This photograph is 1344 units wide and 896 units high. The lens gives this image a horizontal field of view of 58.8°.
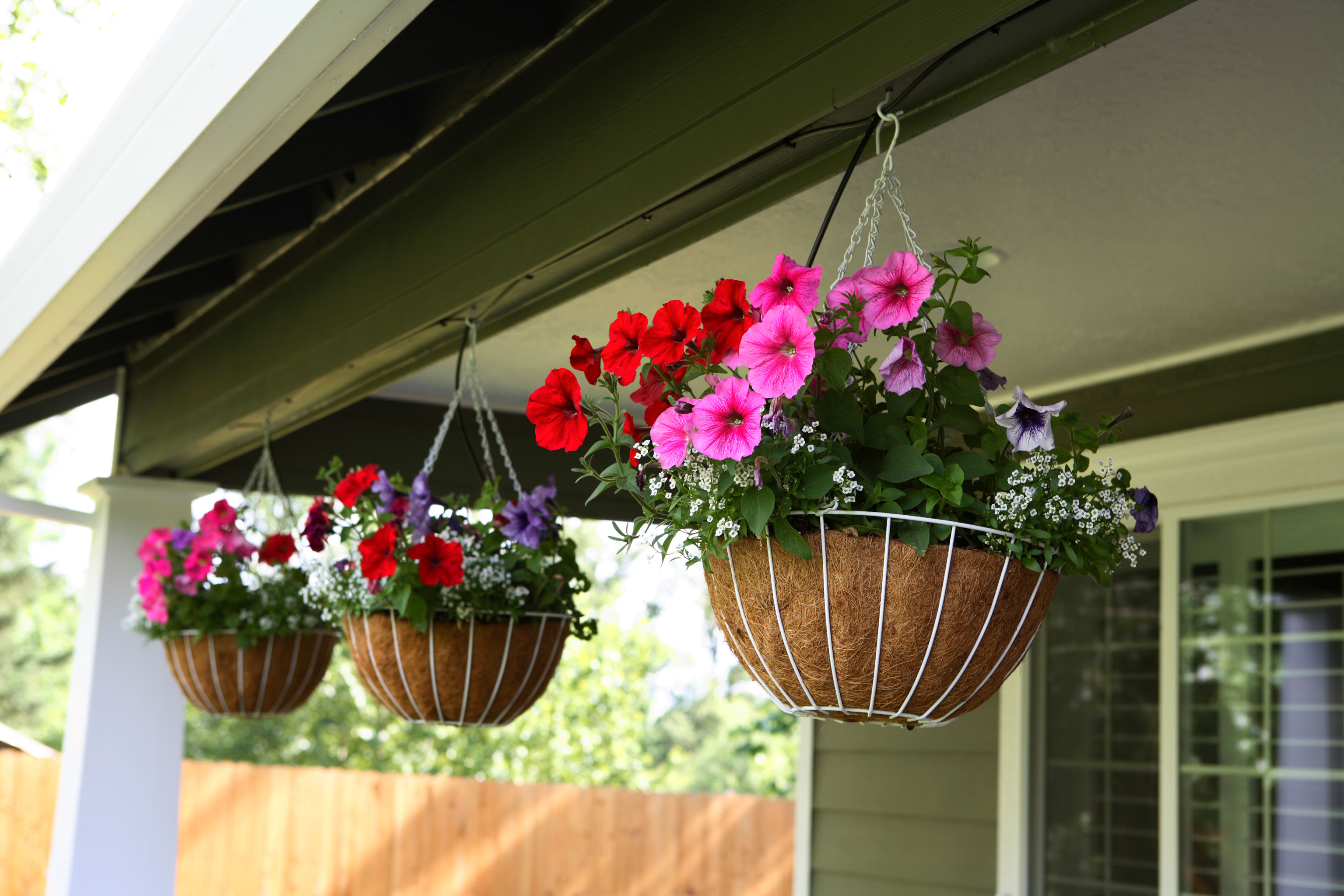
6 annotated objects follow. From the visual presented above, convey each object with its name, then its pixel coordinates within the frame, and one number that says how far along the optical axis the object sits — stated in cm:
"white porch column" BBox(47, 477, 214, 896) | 328
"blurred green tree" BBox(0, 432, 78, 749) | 1431
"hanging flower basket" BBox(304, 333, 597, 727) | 180
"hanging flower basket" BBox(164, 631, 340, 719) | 255
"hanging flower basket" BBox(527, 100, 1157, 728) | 103
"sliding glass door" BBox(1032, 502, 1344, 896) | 276
